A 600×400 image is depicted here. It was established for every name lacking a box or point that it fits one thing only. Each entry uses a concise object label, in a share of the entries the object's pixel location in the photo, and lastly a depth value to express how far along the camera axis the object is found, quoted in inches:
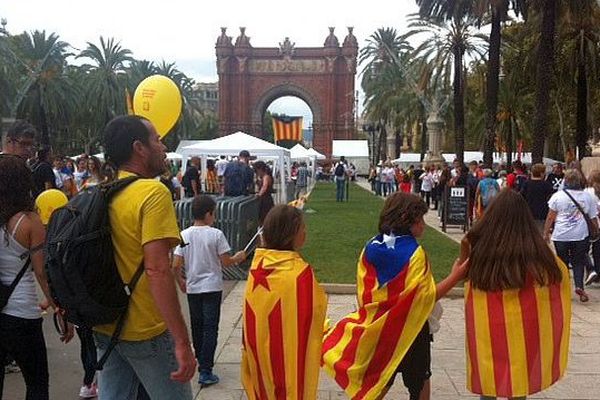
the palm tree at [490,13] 870.4
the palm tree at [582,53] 1037.8
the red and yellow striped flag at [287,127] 2507.4
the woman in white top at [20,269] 159.5
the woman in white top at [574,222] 352.2
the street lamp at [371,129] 2612.9
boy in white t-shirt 220.1
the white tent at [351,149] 2407.7
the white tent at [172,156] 1607.4
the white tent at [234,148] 868.6
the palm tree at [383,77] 2153.1
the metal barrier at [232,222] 432.5
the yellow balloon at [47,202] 237.6
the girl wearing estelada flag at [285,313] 158.2
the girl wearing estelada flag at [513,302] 159.2
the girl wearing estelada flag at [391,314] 172.7
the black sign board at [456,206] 713.0
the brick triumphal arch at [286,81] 3321.9
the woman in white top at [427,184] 1058.7
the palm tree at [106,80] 1982.0
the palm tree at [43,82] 1715.1
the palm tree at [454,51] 1178.6
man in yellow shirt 117.5
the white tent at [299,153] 1688.1
